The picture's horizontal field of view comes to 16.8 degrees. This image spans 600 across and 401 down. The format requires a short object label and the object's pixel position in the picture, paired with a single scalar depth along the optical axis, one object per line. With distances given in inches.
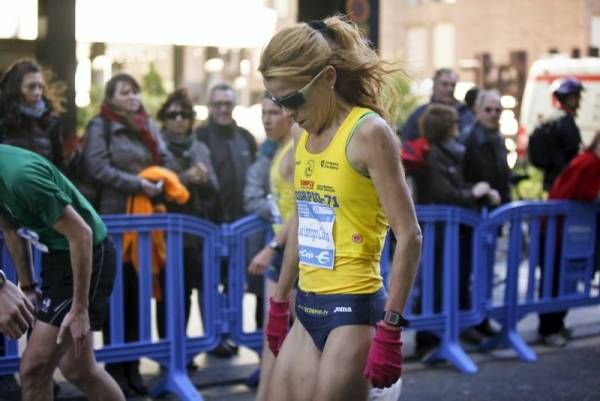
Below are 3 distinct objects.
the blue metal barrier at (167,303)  458.2
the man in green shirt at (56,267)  320.3
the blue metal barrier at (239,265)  494.8
